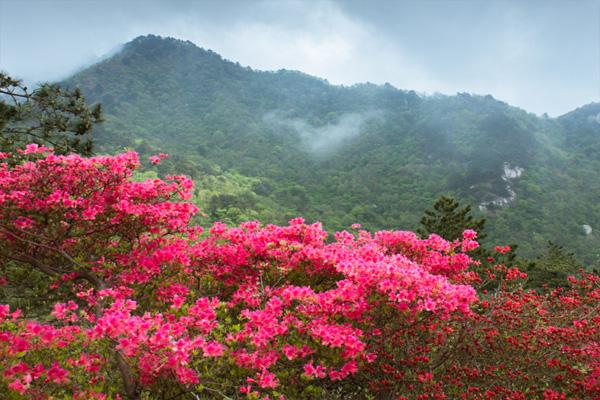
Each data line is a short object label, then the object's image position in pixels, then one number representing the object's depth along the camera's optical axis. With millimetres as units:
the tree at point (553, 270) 18938
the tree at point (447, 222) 19219
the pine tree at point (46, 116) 7996
